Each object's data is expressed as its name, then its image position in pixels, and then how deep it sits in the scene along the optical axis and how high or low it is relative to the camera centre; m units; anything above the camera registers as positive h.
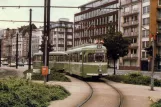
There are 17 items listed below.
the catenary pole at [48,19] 30.12 +3.32
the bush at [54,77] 32.41 -1.59
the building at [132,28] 86.75 +7.63
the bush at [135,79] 31.42 -1.72
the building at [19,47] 180.90 +6.29
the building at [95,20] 103.74 +12.23
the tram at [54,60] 44.68 -0.11
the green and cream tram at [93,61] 31.17 -0.13
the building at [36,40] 168.38 +8.88
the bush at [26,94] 15.02 -1.59
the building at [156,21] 80.31 +8.49
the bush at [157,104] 16.43 -2.00
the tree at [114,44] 41.53 +1.72
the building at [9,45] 192.50 +7.29
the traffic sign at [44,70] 26.17 -0.77
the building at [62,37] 158.00 +9.67
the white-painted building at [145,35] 82.62 +5.62
